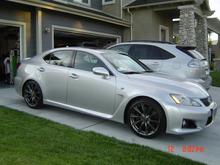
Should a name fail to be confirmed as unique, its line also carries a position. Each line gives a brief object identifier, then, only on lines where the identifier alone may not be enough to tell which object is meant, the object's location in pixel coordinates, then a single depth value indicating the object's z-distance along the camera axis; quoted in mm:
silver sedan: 4992
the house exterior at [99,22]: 11430
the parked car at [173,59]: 8172
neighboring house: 15992
